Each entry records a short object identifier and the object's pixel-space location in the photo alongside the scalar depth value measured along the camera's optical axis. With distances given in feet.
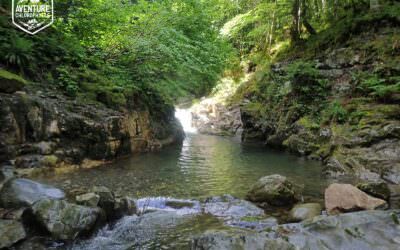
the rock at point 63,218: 15.70
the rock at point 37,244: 14.73
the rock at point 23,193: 17.51
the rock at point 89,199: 18.77
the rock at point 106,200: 19.08
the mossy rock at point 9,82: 24.77
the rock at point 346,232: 13.58
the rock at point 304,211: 19.32
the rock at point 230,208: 20.57
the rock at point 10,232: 14.35
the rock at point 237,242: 13.10
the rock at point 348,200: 19.02
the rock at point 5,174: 19.88
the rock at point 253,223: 18.49
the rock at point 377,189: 21.71
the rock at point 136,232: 16.16
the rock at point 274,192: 22.44
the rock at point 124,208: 19.59
